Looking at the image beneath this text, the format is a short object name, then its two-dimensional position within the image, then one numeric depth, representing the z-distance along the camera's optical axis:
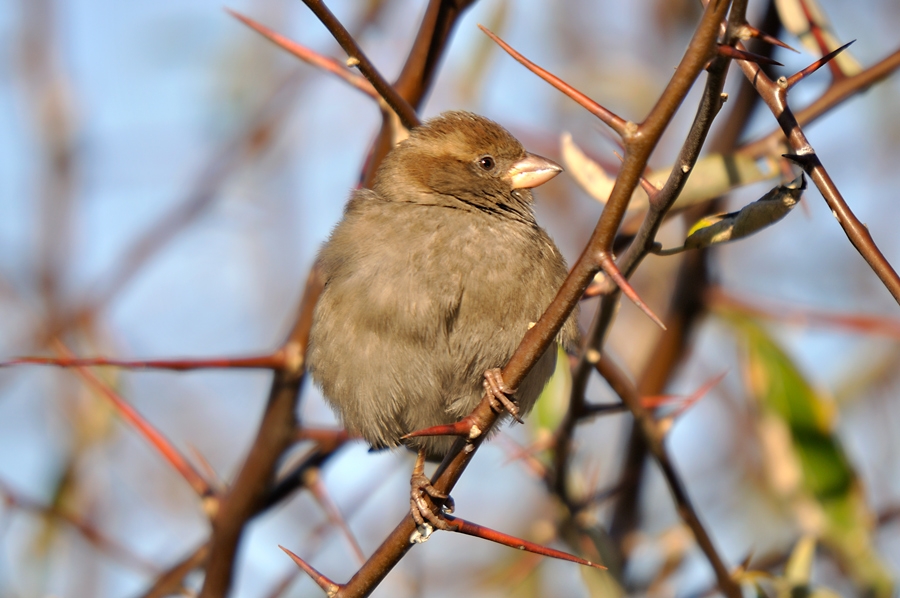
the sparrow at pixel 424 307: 6.55
